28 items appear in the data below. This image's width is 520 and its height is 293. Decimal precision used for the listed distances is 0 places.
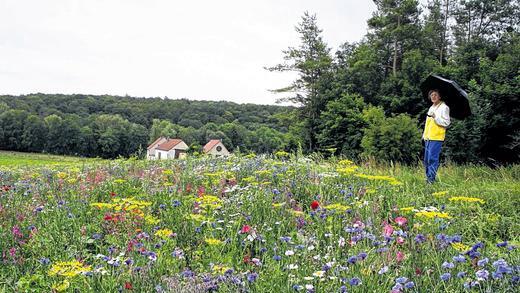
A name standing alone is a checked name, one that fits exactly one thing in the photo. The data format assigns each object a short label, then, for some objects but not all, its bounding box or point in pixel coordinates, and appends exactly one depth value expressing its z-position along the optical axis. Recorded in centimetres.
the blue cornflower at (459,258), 213
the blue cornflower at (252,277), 215
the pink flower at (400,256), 263
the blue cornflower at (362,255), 225
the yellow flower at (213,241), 273
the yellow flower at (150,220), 316
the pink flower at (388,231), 281
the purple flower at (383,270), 209
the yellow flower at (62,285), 213
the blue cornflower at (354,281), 194
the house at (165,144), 6731
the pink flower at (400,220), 288
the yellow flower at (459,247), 247
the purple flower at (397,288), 192
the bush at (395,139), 2681
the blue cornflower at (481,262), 206
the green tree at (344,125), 3344
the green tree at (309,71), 3756
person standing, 745
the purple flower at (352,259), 218
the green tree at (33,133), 7575
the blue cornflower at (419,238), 252
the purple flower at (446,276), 198
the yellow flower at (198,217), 321
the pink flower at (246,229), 313
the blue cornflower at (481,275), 192
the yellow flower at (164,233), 284
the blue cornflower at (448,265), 212
